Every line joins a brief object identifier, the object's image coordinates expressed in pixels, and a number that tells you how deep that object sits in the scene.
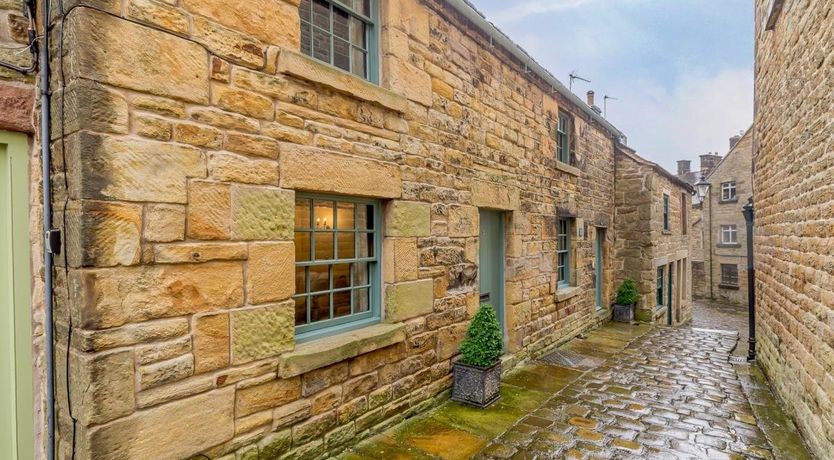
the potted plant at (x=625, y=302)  10.90
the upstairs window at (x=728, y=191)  26.20
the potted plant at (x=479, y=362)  5.05
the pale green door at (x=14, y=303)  2.62
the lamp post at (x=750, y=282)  7.95
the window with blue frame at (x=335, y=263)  3.78
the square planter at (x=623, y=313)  10.89
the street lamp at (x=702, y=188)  13.69
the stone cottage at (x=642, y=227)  11.27
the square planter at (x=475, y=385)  5.04
